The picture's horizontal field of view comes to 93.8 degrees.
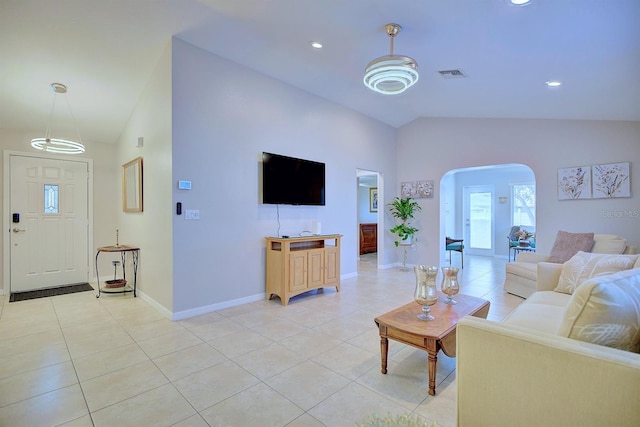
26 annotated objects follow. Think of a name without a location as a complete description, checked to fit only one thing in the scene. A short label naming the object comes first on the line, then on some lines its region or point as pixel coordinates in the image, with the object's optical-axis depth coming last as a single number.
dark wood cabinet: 8.97
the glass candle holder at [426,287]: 2.18
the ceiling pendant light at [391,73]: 2.73
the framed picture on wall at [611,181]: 4.27
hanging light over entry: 3.83
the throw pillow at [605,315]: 1.19
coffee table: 1.97
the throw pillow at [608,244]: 3.73
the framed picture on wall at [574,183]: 4.57
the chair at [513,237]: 7.25
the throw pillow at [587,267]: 2.49
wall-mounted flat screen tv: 4.14
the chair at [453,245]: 6.46
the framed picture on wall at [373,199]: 9.99
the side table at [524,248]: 6.62
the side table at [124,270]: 4.25
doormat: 4.32
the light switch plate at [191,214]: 3.46
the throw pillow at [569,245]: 4.00
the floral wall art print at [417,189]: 6.38
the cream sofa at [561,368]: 1.06
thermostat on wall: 3.41
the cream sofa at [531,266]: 3.72
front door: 4.58
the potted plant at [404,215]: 6.35
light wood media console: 3.97
